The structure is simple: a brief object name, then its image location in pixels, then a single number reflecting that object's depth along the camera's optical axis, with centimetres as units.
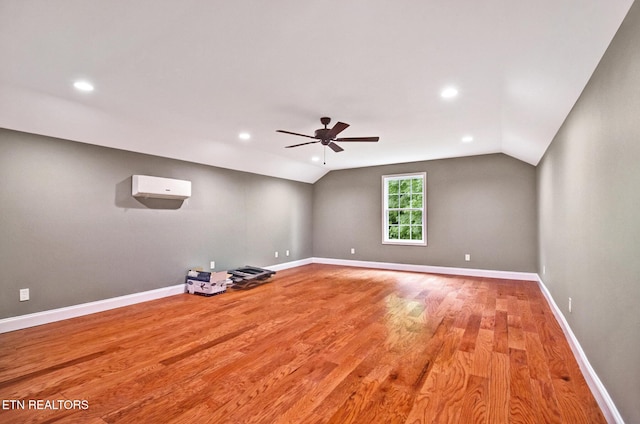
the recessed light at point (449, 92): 297
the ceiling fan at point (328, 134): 369
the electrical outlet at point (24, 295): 335
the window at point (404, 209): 680
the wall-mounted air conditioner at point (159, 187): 429
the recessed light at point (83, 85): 279
